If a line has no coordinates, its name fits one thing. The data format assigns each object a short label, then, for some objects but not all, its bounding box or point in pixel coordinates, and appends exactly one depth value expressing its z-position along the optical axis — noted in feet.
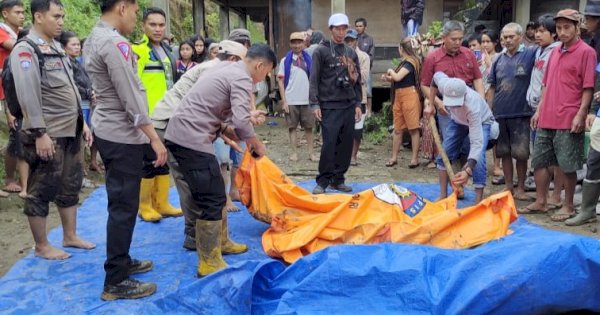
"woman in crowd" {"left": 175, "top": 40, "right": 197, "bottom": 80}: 19.88
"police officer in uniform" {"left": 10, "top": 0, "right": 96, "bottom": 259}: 11.78
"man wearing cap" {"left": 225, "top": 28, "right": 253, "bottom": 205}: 16.14
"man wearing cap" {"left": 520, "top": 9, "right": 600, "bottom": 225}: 16.06
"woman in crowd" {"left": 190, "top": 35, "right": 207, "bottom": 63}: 22.52
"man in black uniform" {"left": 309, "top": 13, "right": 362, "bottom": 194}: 19.66
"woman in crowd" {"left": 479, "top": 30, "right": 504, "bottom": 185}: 24.90
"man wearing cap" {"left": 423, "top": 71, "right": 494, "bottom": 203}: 15.58
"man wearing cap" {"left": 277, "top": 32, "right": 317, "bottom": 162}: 26.00
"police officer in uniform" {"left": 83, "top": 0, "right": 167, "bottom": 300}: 10.35
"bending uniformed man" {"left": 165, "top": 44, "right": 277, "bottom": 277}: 11.58
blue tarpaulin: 8.09
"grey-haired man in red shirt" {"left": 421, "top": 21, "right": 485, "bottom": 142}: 18.13
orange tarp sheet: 12.13
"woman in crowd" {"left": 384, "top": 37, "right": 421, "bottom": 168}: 24.76
